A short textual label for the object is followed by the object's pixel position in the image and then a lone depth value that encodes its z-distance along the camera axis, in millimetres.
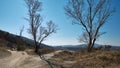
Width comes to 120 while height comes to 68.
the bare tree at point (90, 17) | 9815
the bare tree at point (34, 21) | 15740
